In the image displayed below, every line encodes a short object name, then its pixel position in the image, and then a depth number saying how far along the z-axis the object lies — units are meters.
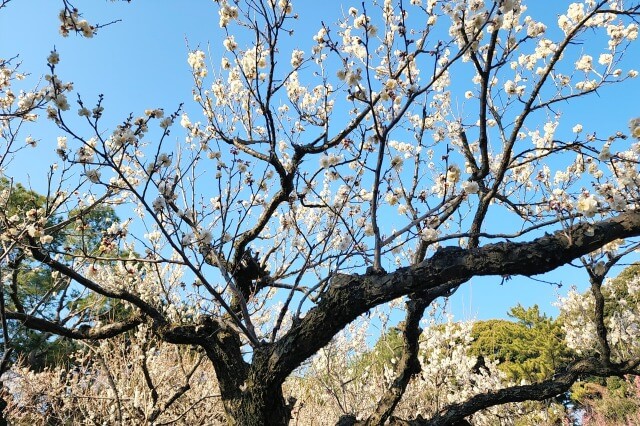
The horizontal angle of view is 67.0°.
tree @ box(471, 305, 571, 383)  10.55
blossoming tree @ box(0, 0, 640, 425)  2.62
